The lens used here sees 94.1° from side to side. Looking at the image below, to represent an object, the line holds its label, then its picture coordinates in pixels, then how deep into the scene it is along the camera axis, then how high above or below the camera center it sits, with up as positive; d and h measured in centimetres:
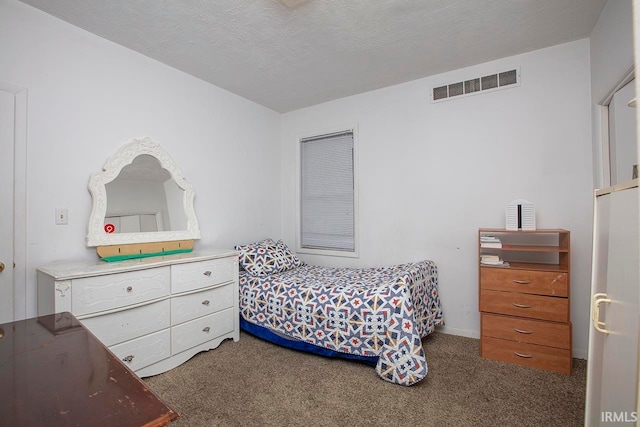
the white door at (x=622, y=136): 190 +52
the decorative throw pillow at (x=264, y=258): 305 -47
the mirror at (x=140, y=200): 233 +14
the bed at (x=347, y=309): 212 -78
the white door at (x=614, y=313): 80 -31
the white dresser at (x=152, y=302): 188 -63
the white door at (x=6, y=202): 192 +9
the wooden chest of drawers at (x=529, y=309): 221 -75
